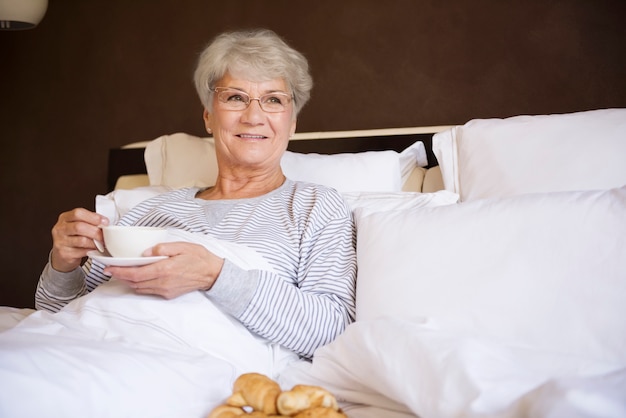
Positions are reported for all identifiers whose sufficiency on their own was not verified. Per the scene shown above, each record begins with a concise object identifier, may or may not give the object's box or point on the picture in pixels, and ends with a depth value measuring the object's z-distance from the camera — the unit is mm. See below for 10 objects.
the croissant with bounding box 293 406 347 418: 976
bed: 1015
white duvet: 1060
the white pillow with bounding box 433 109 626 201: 1646
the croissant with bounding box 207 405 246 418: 1023
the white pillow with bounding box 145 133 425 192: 2123
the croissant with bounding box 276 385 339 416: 993
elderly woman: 1428
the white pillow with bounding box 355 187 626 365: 1237
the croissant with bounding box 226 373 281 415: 1019
